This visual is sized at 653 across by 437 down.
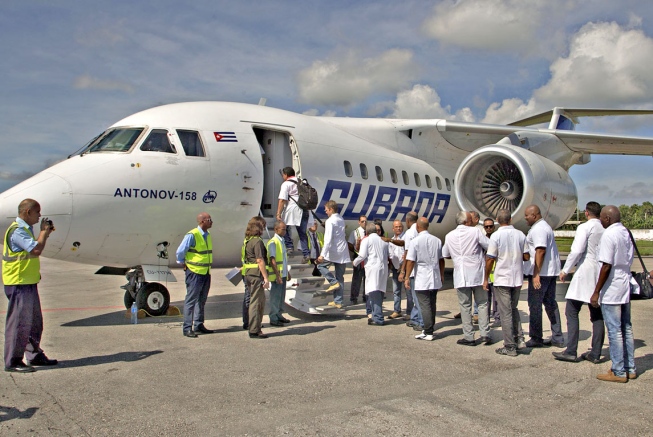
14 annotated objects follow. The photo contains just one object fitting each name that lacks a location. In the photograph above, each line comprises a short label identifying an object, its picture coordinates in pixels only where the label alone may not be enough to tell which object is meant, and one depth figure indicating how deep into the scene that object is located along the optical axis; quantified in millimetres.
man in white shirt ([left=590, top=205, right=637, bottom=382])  5203
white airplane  7480
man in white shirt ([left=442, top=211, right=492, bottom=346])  6781
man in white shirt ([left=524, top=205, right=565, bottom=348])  6602
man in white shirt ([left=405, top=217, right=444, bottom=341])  7086
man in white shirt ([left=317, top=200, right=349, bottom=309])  9090
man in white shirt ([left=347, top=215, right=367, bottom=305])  10180
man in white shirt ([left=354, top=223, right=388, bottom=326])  8016
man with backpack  8805
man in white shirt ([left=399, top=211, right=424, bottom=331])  7746
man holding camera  5449
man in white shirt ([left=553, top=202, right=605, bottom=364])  5652
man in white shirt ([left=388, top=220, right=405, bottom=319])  9047
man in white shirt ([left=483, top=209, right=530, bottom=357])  6392
